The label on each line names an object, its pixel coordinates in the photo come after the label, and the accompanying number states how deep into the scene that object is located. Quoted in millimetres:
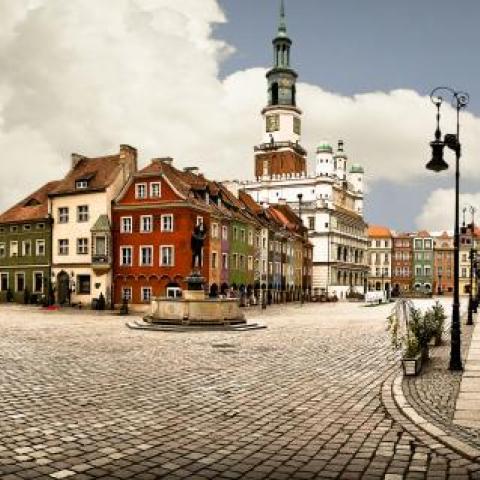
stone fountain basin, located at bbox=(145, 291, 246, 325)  30141
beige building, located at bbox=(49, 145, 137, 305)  52750
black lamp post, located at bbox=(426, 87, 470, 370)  14891
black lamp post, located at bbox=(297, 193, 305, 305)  86012
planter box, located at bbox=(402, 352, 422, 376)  14438
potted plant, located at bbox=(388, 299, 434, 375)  14516
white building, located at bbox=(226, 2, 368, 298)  106688
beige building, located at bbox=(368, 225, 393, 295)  148625
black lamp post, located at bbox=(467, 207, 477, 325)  34000
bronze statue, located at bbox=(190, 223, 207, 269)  33625
